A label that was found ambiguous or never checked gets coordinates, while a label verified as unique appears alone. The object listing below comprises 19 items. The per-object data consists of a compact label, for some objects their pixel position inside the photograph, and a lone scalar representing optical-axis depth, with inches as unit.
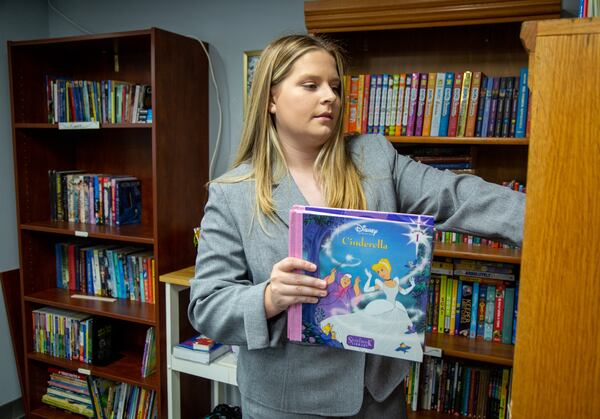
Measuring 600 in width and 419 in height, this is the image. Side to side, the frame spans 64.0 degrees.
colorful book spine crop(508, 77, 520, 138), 68.5
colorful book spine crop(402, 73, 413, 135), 72.8
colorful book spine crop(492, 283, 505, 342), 73.4
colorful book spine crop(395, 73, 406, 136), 73.1
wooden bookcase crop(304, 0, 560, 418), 64.9
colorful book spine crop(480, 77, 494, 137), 69.6
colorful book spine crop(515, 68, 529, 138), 67.5
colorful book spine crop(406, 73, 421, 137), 72.2
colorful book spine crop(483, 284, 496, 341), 73.9
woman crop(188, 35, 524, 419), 36.6
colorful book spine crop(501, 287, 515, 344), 72.7
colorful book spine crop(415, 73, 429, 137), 71.9
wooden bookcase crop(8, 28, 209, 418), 85.9
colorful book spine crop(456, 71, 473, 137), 69.7
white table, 81.3
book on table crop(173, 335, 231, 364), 81.9
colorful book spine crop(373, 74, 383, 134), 74.4
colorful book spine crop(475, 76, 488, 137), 70.0
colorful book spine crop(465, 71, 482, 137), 69.5
